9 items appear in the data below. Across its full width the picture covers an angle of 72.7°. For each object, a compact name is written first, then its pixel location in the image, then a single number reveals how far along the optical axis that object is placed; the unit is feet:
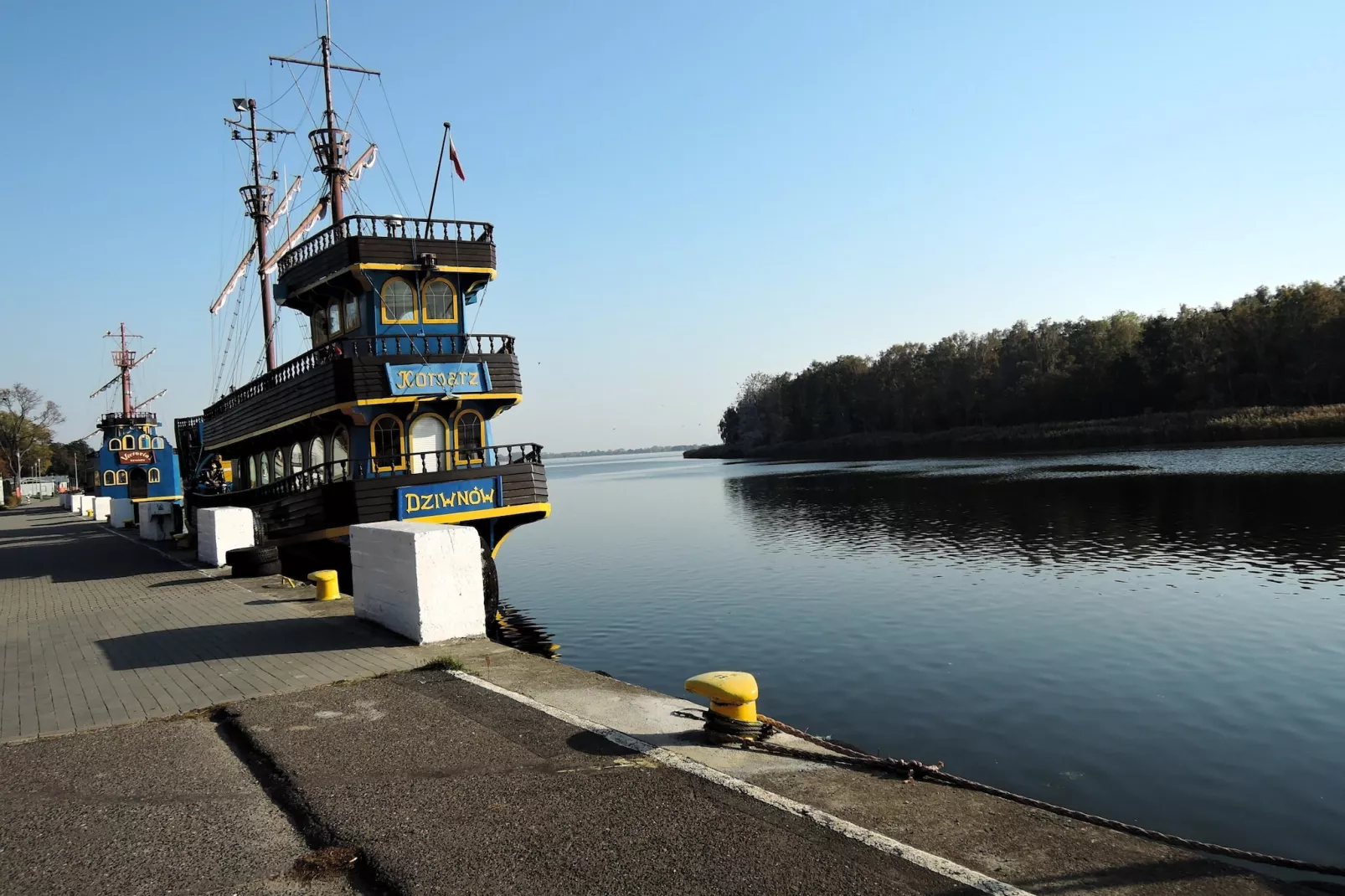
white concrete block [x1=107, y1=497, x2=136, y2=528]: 114.62
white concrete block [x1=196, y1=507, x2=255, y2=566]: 57.47
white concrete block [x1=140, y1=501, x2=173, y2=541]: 85.25
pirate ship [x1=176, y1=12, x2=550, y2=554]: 53.78
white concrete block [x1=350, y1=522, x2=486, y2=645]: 30.30
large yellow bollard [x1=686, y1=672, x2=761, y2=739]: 20.06
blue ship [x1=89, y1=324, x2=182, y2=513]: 150.61
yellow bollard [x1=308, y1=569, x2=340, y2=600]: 41.04
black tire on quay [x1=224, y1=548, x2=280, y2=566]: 51.88
